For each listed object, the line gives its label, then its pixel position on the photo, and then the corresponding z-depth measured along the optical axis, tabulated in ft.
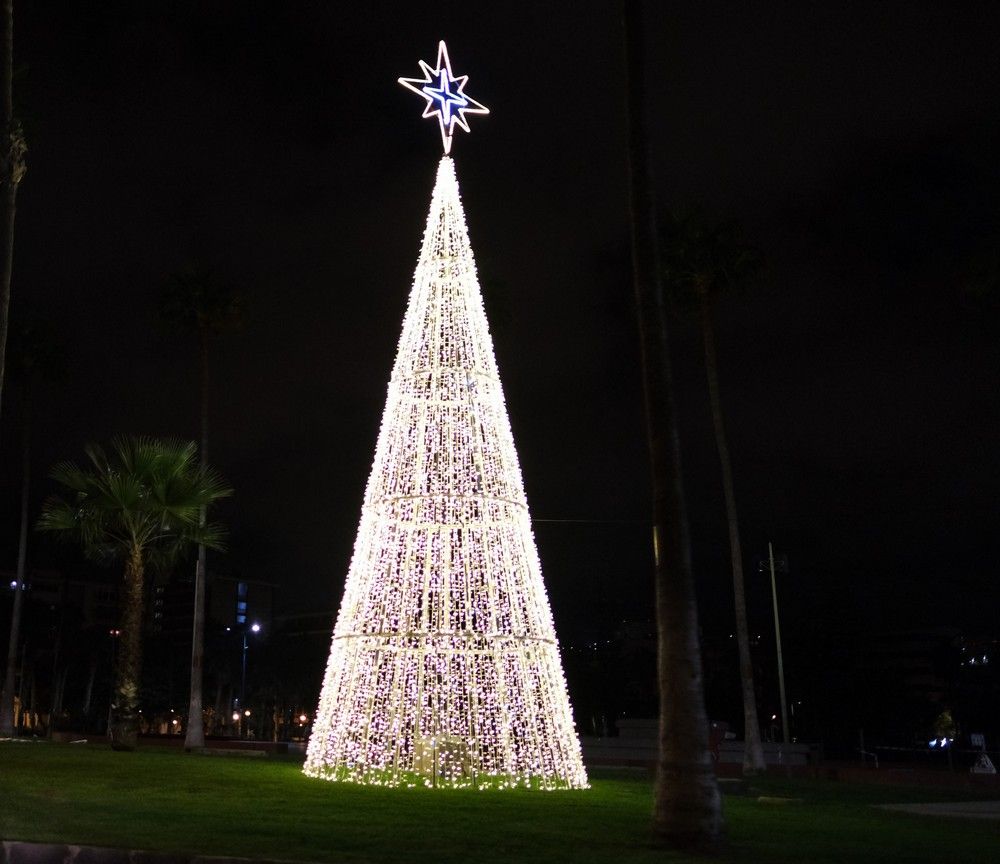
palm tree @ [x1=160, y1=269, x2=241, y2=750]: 114.21
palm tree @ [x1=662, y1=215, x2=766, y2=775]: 98.27
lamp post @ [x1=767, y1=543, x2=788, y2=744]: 101.08
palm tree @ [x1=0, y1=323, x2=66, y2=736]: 122.52
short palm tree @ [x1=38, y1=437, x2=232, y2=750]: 85.30
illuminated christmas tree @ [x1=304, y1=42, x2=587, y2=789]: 53.47
